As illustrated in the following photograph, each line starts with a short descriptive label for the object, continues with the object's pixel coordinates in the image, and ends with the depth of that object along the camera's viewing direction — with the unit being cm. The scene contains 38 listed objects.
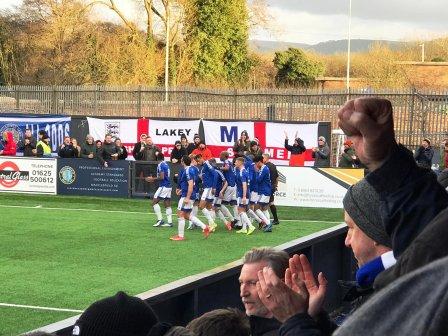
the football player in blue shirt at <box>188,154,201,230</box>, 2041
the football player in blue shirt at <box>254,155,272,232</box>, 2125
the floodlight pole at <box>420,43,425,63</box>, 6024
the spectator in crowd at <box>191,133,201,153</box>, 2716
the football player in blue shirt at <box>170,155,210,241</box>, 1948
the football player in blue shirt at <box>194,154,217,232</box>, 2102
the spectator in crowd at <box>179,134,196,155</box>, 2714
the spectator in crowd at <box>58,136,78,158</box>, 2748
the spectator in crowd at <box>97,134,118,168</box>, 2689
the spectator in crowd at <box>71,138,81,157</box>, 2762
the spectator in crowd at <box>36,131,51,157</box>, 2862
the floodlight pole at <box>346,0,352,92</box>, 5083
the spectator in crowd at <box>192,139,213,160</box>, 2633
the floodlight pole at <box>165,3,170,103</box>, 5081
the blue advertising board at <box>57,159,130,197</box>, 2706
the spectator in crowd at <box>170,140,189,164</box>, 2675
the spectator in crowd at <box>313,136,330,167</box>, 2642
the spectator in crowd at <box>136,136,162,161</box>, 2670
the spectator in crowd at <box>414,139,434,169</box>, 2513
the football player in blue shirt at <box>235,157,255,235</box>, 2089
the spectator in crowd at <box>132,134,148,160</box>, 2723
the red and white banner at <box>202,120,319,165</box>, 2769
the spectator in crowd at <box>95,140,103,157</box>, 2708
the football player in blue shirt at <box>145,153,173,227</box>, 2128
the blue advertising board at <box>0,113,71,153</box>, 3042
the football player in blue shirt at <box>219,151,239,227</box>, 2183
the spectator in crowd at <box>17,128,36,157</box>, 2852
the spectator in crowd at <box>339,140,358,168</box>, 2530
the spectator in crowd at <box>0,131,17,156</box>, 2922
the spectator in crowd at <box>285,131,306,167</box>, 2692
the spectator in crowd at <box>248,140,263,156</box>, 2435
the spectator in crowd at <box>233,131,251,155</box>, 2630
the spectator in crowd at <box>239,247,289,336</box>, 375
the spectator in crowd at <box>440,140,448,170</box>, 2372
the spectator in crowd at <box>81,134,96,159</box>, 2789
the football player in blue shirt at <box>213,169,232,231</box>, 2141
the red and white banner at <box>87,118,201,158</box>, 2930
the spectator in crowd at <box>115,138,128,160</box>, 2722
